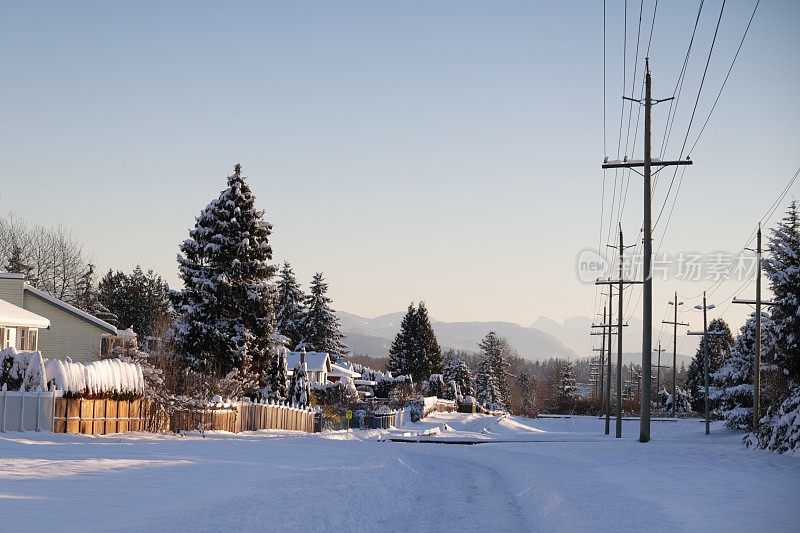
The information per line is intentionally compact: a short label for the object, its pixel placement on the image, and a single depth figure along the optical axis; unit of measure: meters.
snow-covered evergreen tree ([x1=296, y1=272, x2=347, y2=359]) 110.81
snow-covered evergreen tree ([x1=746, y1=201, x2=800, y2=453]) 50.50
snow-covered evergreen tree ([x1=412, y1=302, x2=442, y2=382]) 121.94
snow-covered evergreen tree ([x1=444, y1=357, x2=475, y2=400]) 126.53
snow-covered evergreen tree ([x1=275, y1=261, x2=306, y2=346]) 109.19
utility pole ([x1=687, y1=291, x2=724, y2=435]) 66.06
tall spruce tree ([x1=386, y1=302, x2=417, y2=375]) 122.62
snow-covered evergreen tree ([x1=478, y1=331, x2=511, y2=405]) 145.12
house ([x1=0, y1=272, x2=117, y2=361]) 59.34
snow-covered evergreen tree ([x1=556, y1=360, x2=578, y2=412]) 145.81
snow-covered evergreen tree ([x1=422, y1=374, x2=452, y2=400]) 112.50
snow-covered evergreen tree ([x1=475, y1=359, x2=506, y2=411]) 138.38
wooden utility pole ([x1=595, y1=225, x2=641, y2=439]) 55.50
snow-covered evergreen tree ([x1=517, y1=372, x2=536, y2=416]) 153.88
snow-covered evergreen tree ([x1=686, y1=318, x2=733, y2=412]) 111.25
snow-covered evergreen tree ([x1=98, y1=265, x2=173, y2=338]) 93.12
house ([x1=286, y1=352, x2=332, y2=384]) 91.50
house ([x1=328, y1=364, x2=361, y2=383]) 100.77
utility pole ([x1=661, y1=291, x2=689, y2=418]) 107.38
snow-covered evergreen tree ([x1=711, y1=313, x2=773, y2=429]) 62.66
